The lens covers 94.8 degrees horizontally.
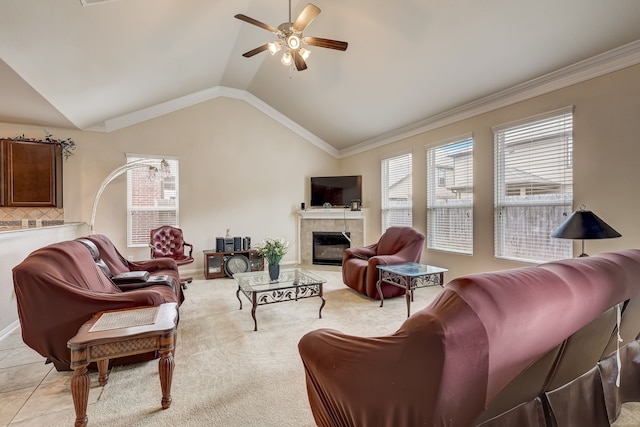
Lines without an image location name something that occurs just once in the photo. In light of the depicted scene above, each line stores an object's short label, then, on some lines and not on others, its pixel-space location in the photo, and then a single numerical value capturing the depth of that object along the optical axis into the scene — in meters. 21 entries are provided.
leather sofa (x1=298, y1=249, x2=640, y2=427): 0.85
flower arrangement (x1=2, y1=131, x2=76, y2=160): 4.19
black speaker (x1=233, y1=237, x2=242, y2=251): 5.59
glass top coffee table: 3.18
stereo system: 5.49
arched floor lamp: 4.63
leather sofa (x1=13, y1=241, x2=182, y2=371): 1.88
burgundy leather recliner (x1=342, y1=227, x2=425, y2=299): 4.05
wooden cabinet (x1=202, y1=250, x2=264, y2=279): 5.38
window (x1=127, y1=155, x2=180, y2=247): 5.28
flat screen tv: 6.57
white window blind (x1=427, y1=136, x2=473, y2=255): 4.41
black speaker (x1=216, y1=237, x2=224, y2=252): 5.48
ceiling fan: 2.72
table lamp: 2.42
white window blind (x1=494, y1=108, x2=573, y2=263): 3.32
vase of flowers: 3.59
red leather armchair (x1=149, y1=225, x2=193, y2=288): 4.90
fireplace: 6.58
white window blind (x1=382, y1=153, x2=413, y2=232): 5.54
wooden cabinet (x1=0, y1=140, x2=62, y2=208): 4.01
